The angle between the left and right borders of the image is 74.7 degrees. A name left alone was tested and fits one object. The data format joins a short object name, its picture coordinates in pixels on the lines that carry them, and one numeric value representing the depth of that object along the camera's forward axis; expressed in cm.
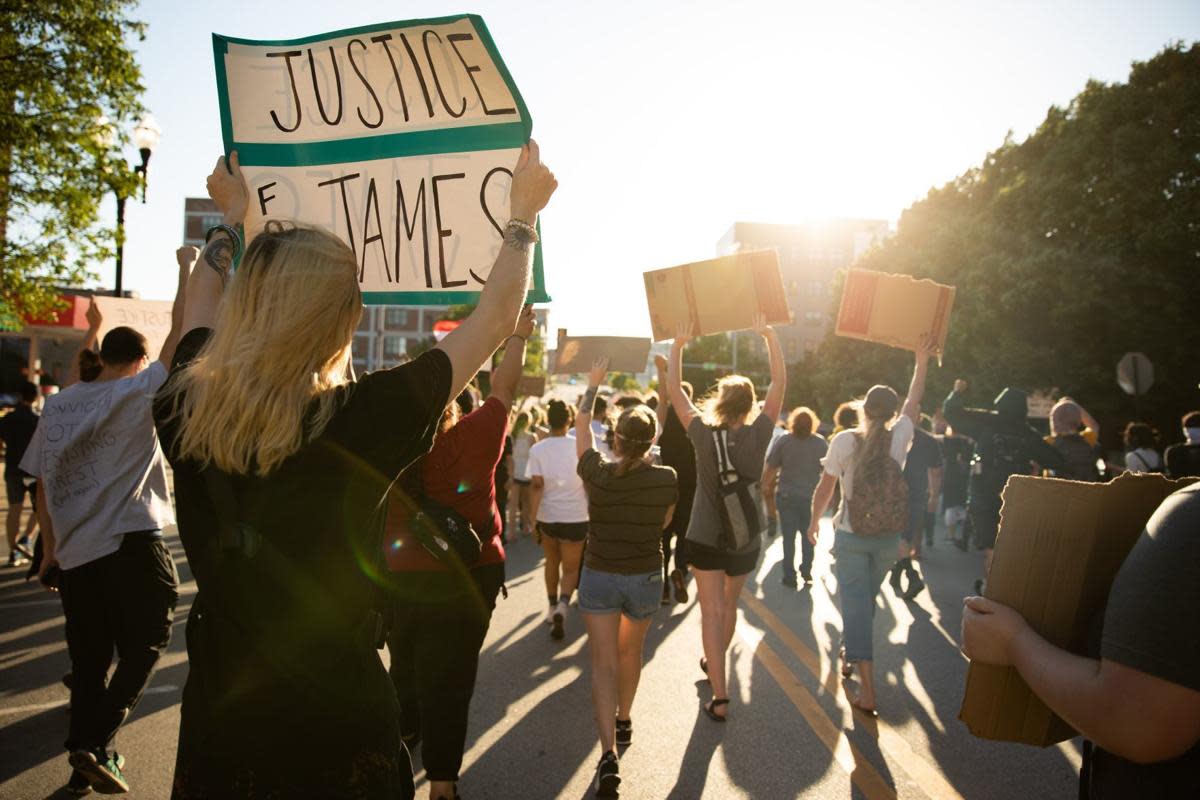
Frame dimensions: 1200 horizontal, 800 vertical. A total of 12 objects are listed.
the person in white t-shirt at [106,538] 378
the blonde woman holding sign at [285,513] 166
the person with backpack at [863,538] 540
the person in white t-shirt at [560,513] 716
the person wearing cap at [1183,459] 655
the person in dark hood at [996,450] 845
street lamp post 1364
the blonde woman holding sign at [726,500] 495
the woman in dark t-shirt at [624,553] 440
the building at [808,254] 8875
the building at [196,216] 7583
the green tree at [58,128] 1393
